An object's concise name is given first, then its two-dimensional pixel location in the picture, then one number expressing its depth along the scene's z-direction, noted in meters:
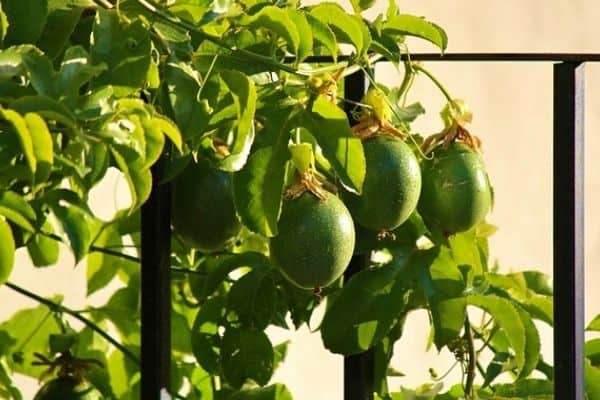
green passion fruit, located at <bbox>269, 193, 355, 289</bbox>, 2.40
